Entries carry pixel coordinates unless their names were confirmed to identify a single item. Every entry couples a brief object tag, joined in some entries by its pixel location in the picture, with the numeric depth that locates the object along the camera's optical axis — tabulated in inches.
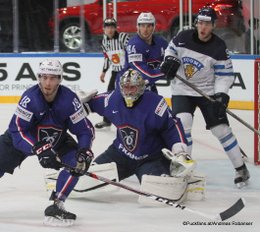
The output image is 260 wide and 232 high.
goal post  434.4
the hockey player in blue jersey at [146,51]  434.1
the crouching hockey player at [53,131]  302.7
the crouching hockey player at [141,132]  332.8
